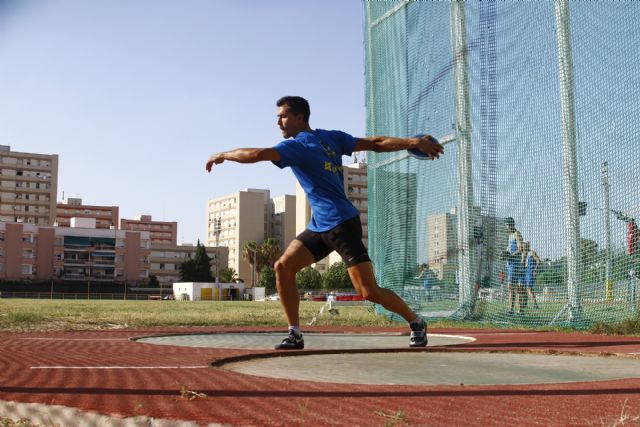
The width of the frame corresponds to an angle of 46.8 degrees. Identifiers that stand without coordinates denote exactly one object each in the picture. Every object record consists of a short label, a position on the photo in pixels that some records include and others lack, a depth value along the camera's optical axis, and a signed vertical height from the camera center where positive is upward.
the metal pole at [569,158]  9.05 +1.73
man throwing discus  5.89 +0.75
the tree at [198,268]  115.06 +4.58
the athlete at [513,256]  9.79 +0.58
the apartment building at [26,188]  135.25 +19.83
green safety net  8.60 +1.80
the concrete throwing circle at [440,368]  4.18 -0.45
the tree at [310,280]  104.00 +2.57
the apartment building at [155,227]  179.06 +17.07
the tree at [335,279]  102.68 +2.71
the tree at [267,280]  105.69 +2.57
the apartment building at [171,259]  141.38 +7.54
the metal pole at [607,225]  8.57 +0.88
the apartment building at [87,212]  165.75 +18.99
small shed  79.62 +0.61
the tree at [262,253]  116.44 +7.06
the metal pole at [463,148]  10.60 +2.16
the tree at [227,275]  122.94 +3.77
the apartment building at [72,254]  107.31 +6.56
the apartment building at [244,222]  141.88 +14.72
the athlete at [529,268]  9.59 +0.42
